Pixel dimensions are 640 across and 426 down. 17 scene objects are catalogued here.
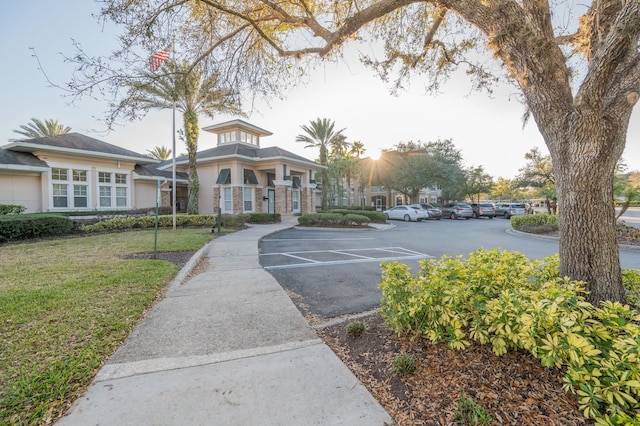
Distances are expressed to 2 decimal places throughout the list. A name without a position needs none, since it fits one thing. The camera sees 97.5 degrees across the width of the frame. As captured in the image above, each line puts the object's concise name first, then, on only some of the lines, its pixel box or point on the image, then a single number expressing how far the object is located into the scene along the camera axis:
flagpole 13.98
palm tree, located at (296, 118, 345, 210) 29.28
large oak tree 2.82
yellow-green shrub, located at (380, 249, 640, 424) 1.70
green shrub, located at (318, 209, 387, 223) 22.08
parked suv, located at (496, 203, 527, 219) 29.88
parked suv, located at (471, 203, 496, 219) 29.75
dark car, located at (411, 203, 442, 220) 26.99
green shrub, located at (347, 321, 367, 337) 3.28
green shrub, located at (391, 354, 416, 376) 2.48
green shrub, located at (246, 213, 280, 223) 18.80
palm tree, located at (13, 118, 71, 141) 26.30
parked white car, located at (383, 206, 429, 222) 25.23
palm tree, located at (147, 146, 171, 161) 40.59
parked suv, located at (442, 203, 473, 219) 28.55
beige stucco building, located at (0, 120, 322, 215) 14.26
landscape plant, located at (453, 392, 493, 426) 1.89
